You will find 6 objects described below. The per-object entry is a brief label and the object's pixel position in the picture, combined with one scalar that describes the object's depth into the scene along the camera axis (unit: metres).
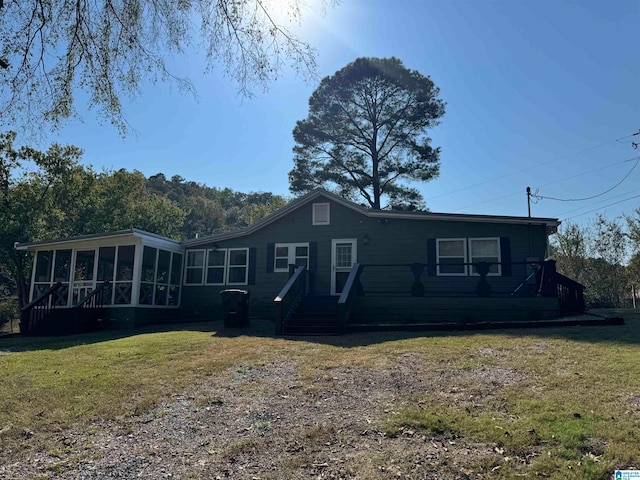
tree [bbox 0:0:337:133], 5.31
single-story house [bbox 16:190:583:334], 12.05
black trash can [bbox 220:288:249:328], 12.62
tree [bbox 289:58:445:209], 26.91
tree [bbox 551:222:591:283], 29.55
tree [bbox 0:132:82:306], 21.67
